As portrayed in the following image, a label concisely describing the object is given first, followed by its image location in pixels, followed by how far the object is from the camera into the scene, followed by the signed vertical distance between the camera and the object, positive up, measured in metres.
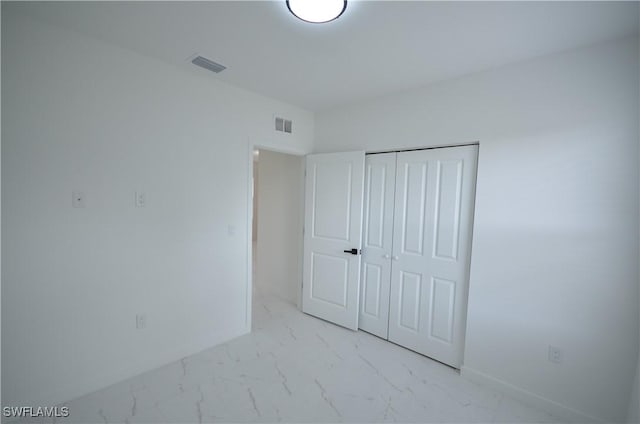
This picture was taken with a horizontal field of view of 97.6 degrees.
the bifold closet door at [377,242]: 2.93 -0.46
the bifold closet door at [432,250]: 2.46 -0.45
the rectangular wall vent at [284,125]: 3.16 +0.82
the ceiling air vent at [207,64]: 2.22 +1.06
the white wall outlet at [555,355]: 1.97 -1.05
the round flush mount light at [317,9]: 1.49 +1.03
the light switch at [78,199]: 1.93 -0.08
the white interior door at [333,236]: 3.11 -0.44
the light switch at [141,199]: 2.21 -0.07
